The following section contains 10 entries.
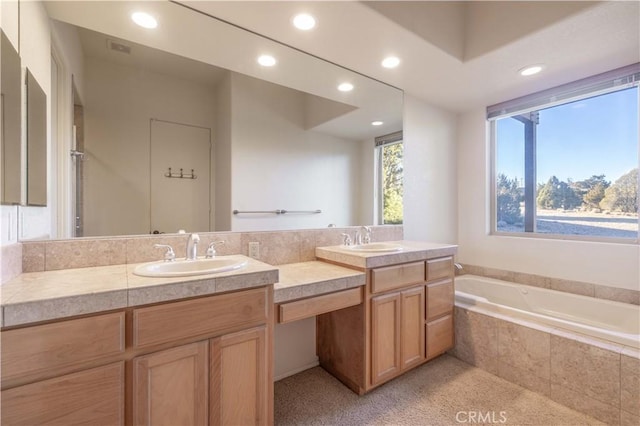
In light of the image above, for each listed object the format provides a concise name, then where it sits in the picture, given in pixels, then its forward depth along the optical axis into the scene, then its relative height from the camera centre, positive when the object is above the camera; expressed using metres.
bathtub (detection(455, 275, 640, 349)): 1.89 -0.77
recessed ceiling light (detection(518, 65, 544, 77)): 2.19 +1.11
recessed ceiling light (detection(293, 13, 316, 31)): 1.63 +1.12
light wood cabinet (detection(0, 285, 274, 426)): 0.90 -0.56
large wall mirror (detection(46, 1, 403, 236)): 1.51 +0.57
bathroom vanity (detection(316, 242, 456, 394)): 1.84 -0.75
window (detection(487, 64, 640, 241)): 2.27 +0.47
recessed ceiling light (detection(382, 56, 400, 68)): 2.09 +1.12
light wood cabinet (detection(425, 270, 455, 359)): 2.20 -0.78
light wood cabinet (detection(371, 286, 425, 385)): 1.86 -0.83
